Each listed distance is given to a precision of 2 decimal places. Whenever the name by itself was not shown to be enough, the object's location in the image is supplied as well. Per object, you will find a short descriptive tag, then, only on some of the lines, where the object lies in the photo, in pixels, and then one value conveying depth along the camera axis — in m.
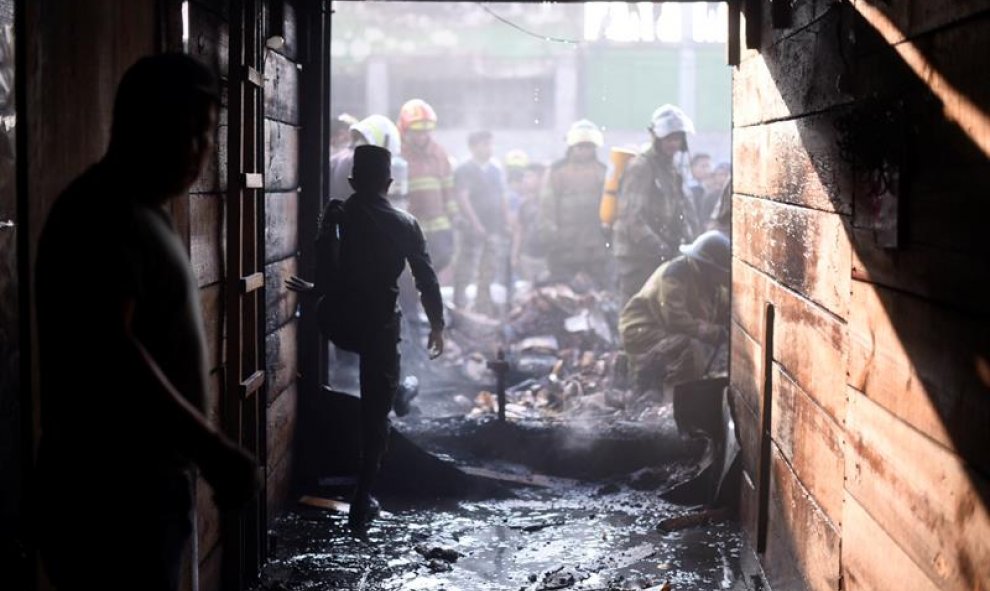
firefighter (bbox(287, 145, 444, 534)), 6.98
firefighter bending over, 9.69
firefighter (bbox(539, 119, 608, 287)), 15.25
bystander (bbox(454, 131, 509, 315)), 16.22
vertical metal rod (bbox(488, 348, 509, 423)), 8.98
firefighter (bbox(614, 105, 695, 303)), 11.88
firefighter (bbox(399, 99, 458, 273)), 14.10
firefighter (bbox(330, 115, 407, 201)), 11.23
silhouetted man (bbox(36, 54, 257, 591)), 2.48
